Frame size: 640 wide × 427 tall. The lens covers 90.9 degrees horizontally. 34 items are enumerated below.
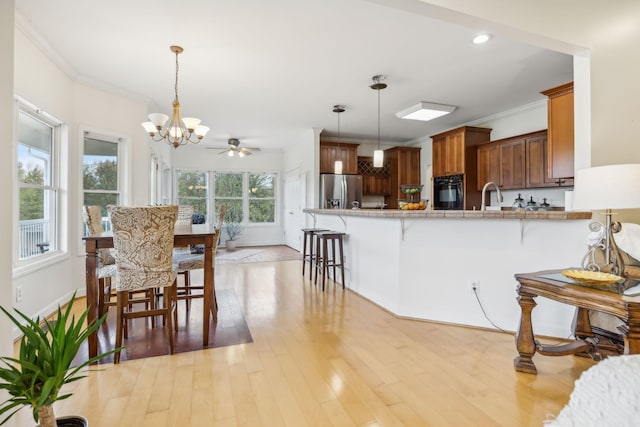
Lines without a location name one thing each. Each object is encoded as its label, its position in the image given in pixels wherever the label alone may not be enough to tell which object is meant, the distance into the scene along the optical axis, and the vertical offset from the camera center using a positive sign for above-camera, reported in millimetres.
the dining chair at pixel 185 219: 3400 -74
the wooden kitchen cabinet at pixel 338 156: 6531 +1192
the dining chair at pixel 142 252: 2225 -279
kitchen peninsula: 2635 -435
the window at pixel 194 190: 8078 +603
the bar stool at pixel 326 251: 4199 -542
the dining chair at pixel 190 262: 2939 -462
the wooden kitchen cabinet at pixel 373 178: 7145 +789
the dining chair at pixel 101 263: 2608 -453
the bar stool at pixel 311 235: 4632 -349
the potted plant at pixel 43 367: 1070 -539
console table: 1596 -552
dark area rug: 2464 -1063
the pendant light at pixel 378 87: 3861 +1604
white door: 7395 +125
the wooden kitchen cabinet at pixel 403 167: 7078 +1018
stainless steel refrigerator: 6375 +421
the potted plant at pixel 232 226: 7984 -344
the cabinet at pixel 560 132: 3494 +904
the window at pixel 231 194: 8367 +507
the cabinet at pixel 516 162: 4512 +773
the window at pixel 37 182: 2973 +323
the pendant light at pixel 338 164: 5013 +777
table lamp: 1838 +107
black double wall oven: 5598 +366
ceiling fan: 6630 +1509
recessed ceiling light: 2864 +1601
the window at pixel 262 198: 8680 +411
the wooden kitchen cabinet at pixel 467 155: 5477 +999
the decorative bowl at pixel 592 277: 1828 -396
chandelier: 3254 +956
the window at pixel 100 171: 4012 +554
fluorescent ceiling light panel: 4551 +1500
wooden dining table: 2297 -389
